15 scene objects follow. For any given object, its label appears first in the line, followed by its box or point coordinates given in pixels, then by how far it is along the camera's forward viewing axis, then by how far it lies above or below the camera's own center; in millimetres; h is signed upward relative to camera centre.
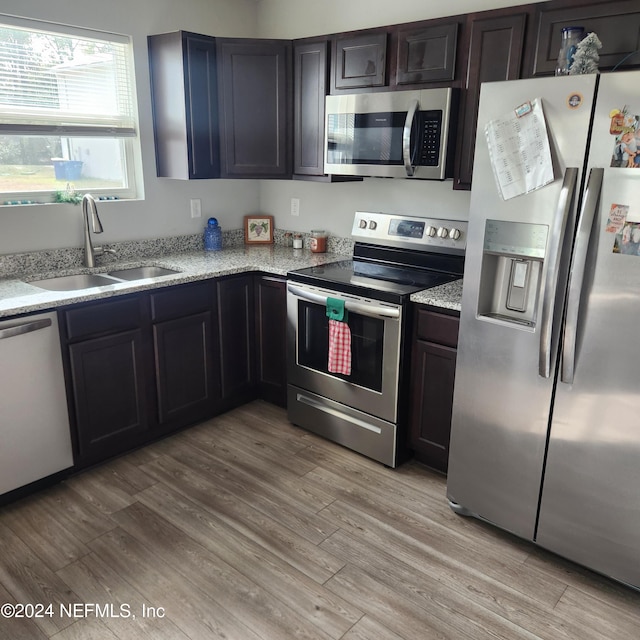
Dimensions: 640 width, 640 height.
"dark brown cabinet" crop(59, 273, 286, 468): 2689 -1020
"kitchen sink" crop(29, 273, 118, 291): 3010 -638
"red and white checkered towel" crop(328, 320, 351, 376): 2850 -895
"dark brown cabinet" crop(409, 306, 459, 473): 2588 -995
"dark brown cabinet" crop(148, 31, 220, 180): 3189 +342
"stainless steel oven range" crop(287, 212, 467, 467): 2738 -783
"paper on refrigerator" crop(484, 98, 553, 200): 1931 +66
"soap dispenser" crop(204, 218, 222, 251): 3770 -465
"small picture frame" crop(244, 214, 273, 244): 4016 -444
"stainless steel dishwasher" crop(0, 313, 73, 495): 2398 -1036
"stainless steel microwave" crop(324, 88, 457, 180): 2678 +164
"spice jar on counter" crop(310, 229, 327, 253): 3701 -479
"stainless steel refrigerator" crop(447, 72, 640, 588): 1833 -563
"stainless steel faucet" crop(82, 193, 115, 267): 3043 -341
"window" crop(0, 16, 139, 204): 2861 +255
